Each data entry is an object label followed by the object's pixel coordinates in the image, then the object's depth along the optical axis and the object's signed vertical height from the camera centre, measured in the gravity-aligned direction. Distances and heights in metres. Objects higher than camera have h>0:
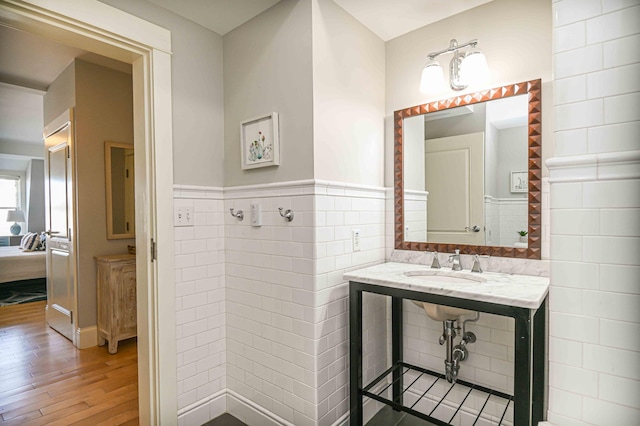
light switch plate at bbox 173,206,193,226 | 1.91 -0.03
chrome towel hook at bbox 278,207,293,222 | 1.80 -0.03
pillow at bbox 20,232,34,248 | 6.29 -0.51
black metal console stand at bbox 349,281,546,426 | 1.26 -0.63
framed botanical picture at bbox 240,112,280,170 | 1.86 +0.37
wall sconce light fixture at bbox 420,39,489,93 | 1.79 +0.73
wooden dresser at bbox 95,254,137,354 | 2.99 -0.76
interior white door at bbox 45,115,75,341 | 3.24 -0.20
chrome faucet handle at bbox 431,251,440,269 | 1.94 -0.31
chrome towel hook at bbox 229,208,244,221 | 2.04 -0.03
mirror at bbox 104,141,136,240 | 3.27 +0.20
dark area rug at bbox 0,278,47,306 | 4.73 -1.19
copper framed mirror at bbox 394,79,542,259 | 1.69 +0.13
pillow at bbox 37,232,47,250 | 5.97 -0.56
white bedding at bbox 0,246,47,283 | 5.12 -0.81
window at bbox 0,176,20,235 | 7.33 +0.31
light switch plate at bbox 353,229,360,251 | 1.98 -0.18
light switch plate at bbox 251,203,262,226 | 1.95 -0.03
